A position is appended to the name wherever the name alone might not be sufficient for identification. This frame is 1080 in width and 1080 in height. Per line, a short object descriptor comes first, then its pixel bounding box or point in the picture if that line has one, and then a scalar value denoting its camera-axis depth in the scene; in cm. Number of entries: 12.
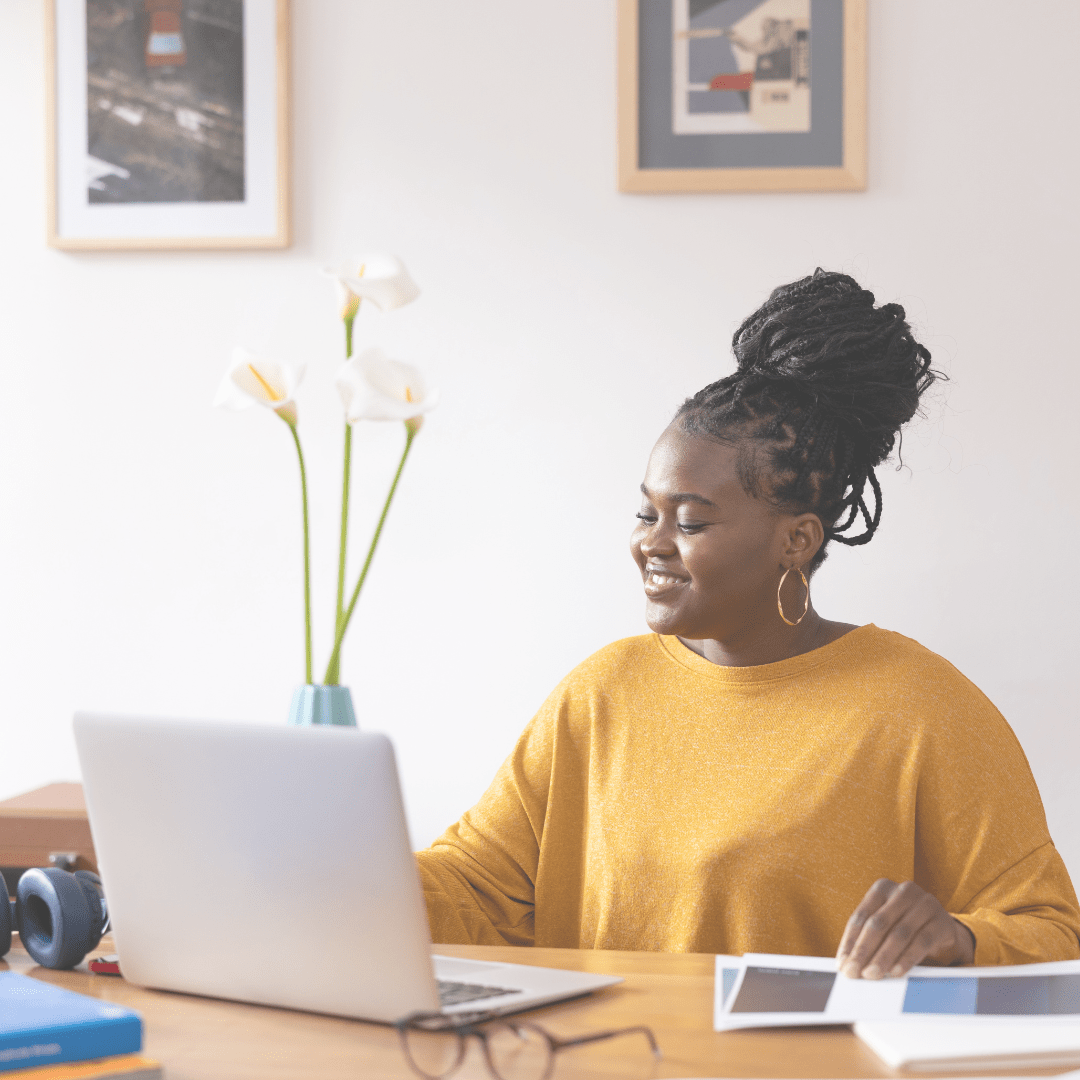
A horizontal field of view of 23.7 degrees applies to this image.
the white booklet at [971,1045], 194
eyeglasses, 192
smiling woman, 242
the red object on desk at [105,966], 217
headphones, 217
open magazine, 202
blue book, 192
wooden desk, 195
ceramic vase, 274
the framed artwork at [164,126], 310
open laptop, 198
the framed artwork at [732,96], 300
